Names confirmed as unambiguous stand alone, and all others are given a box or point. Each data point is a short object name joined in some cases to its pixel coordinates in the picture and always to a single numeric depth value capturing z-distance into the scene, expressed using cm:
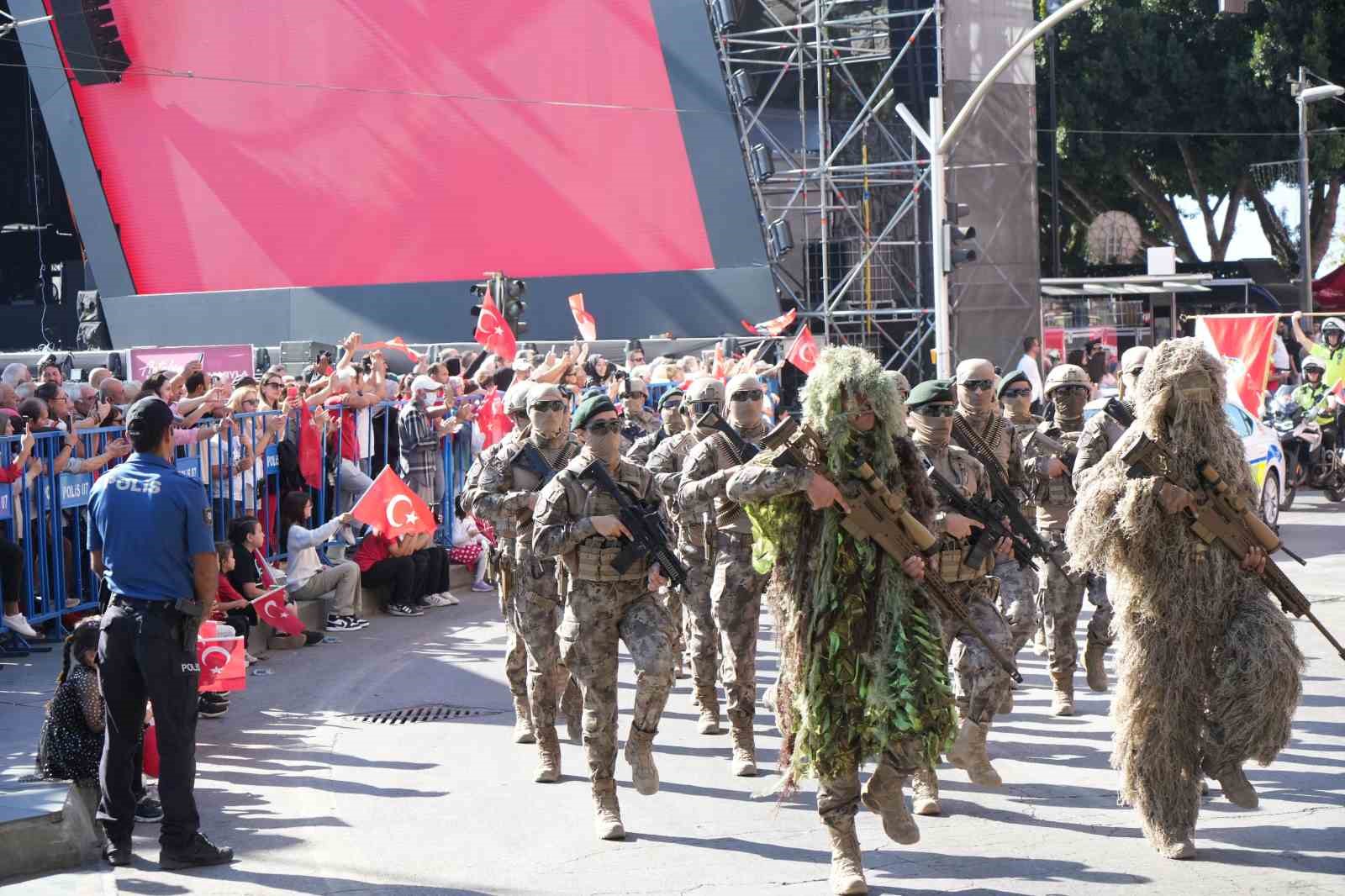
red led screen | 2728
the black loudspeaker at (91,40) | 2908
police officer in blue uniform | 663
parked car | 1714
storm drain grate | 966
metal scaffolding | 2848
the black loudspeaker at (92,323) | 3119
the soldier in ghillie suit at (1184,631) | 630
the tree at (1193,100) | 3544
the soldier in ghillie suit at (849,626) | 621
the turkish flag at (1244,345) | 1922
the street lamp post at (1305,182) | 2917
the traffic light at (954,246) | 1964
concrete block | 670
